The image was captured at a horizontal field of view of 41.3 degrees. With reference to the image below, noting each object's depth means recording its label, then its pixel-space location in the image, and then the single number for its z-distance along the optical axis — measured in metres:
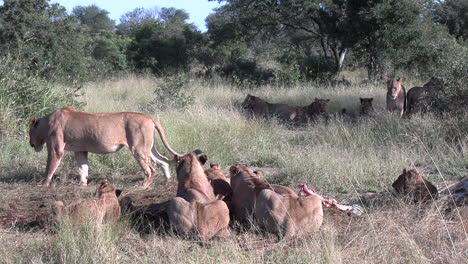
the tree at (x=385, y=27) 20.92
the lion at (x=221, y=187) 7.12
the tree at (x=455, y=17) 32.06
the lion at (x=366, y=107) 15.01
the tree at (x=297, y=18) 23.84
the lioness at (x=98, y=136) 8.70
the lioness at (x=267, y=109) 15.96
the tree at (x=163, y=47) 30.78
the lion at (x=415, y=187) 7.00
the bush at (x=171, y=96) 15.55
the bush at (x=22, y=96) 11.88
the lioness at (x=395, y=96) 14.87
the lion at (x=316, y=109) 15.81
